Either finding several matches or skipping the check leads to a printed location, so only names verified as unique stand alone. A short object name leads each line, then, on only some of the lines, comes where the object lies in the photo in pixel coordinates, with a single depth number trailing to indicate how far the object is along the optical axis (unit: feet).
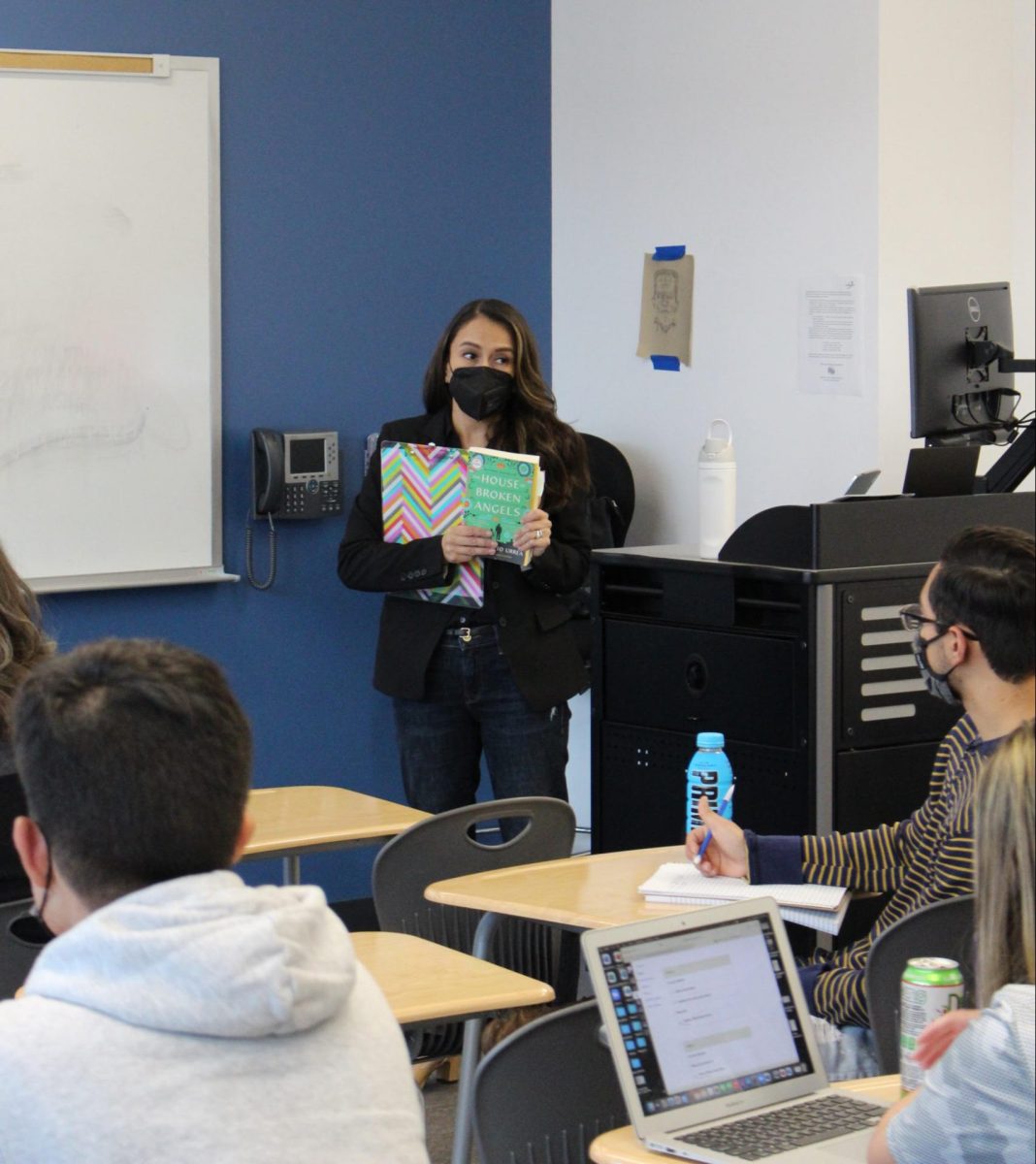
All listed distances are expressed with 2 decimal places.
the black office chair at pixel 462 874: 17.58
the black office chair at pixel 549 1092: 12.14
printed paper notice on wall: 25.86
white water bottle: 22.40
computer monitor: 22.18
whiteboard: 26.26
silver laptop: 10.86
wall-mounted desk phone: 28.37
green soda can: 11.21
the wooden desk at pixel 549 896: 15.34
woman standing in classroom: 23.84
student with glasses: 14.95
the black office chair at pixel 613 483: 29.56
